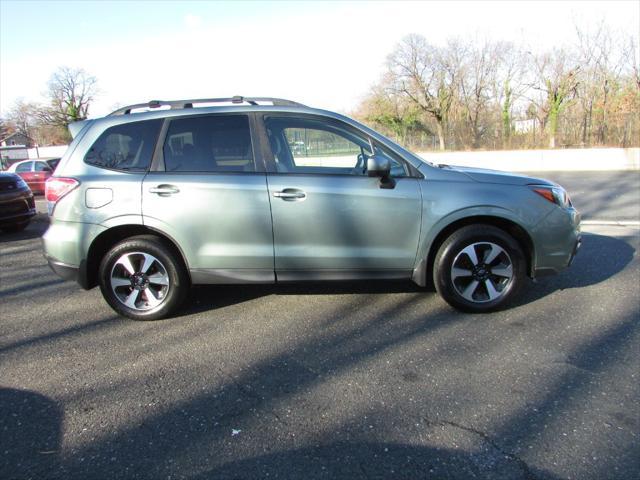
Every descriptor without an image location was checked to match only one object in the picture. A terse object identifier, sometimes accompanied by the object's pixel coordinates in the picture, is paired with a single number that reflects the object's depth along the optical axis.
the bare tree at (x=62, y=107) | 67.88
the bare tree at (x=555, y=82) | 29.97
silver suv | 3.80
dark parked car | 8.01
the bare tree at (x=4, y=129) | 76.62
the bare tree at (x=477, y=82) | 36.53
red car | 14.92
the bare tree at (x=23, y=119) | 78.06
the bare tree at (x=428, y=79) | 38.94
